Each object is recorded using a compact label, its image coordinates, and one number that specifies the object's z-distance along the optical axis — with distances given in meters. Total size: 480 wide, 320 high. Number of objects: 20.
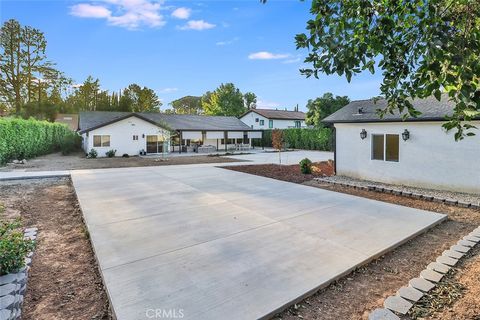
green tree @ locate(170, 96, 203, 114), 68.75
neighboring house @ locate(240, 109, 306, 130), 40.94
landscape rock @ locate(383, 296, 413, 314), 2.88
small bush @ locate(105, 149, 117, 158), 22.98
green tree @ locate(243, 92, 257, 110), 53.90
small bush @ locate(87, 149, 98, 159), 21.88
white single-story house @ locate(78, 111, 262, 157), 23.41
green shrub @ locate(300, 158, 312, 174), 12.23
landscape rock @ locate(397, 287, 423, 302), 3.08
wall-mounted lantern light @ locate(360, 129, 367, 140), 10.39
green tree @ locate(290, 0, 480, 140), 1.78
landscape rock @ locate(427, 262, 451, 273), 3.71
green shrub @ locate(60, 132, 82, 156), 24.61
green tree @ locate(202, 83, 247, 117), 46.66
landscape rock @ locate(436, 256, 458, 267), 3.91
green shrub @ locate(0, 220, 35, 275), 3.37
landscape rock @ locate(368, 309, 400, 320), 2.73
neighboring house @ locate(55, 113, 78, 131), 46.78
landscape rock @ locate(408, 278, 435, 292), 3.27
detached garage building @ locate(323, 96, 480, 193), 8.23
